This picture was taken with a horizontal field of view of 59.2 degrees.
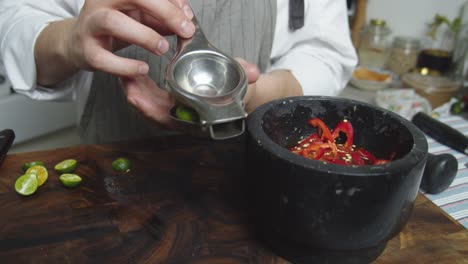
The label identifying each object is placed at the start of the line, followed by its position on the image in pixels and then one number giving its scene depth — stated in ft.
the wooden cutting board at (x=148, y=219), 1.52
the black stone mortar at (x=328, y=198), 1.32
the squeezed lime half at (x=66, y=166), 1.90
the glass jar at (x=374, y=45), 5.79
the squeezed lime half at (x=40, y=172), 1.83
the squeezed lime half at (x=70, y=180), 1.81
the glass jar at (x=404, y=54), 5.65
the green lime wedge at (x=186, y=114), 1.42
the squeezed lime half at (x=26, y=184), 1.76
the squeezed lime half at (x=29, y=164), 1.91
